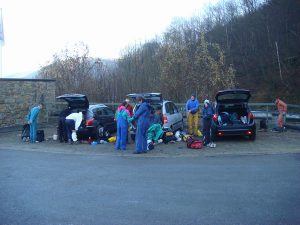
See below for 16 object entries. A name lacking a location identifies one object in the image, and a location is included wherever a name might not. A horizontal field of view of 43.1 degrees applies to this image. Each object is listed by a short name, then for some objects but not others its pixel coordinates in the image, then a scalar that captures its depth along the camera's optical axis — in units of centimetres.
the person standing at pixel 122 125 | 1368
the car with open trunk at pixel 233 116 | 1458
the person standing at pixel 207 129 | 1401
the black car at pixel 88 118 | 1590
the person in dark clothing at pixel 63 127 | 1611
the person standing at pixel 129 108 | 1495
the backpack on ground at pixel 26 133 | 1705
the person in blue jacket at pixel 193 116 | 1753
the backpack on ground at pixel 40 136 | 1670
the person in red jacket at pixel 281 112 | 1753
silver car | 1555
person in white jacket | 1576
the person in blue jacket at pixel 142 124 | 1273
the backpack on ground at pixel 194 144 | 1351
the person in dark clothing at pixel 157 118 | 1497
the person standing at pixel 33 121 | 1625
